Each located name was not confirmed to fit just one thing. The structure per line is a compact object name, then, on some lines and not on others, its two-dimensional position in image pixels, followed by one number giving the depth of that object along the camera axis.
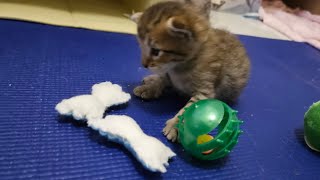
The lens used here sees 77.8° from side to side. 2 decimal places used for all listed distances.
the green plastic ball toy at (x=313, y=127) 0.16
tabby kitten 0.15
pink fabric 0.36
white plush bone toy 0.13
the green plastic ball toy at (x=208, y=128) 0.13
